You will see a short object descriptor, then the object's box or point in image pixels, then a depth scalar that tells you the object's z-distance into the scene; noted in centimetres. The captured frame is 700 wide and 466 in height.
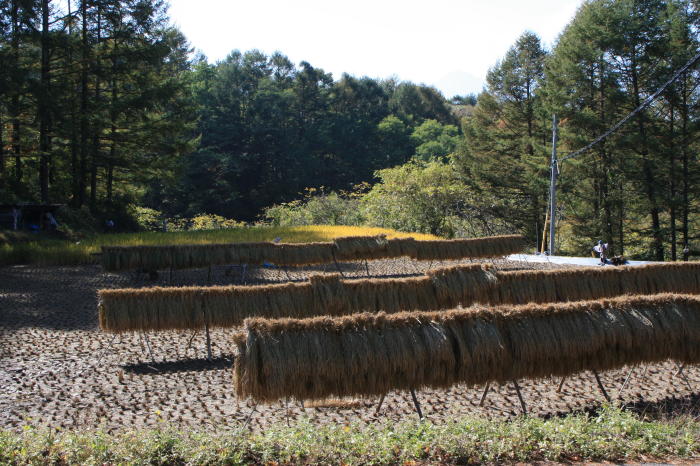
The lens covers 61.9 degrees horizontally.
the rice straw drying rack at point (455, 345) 661
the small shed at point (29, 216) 2422
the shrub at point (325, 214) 4153
